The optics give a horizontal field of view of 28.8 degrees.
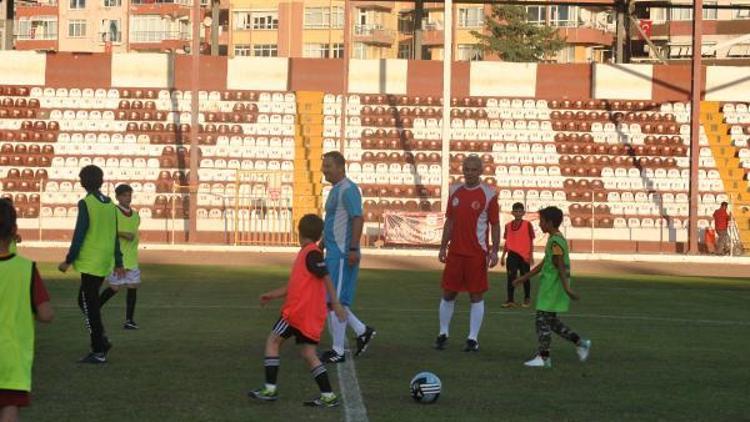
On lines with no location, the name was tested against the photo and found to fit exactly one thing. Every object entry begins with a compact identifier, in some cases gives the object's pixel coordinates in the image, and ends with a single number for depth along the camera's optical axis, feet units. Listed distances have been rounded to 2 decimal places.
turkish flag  263.29
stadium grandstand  144.46
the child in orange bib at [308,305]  36.76
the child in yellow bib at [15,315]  26.13
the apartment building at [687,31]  264.93
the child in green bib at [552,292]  46.88
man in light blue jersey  46.88
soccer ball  37.96
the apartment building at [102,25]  360.89
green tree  321.93
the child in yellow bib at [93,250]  46.06
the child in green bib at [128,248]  55.93
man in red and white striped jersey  51.37
